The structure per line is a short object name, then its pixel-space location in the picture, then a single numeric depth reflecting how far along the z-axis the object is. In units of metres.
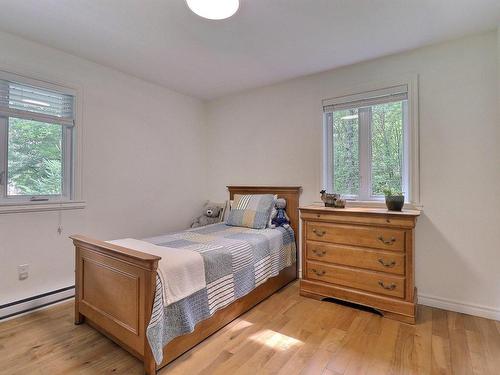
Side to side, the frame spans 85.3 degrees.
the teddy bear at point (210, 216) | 3.70
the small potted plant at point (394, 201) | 2.36
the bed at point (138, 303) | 1.54
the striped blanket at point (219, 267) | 1.57
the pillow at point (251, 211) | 3.02
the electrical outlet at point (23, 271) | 2.35
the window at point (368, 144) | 2.69
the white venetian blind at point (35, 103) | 2.30
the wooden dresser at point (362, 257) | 2.21
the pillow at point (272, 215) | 3.07
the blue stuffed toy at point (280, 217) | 3.11
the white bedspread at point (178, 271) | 1.60
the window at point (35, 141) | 2.31
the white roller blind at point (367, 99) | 2.65
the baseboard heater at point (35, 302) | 2.23
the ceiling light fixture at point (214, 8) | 1.69
